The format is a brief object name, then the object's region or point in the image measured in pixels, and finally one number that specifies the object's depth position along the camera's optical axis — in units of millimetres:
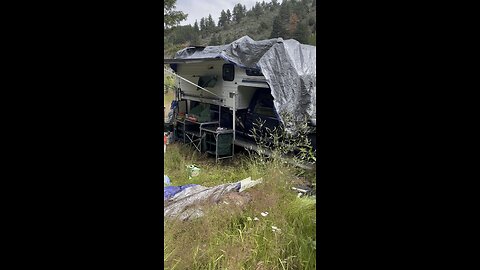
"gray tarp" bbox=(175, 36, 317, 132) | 6266
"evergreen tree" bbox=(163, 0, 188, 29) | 13602
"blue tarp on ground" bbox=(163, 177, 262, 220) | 3221
